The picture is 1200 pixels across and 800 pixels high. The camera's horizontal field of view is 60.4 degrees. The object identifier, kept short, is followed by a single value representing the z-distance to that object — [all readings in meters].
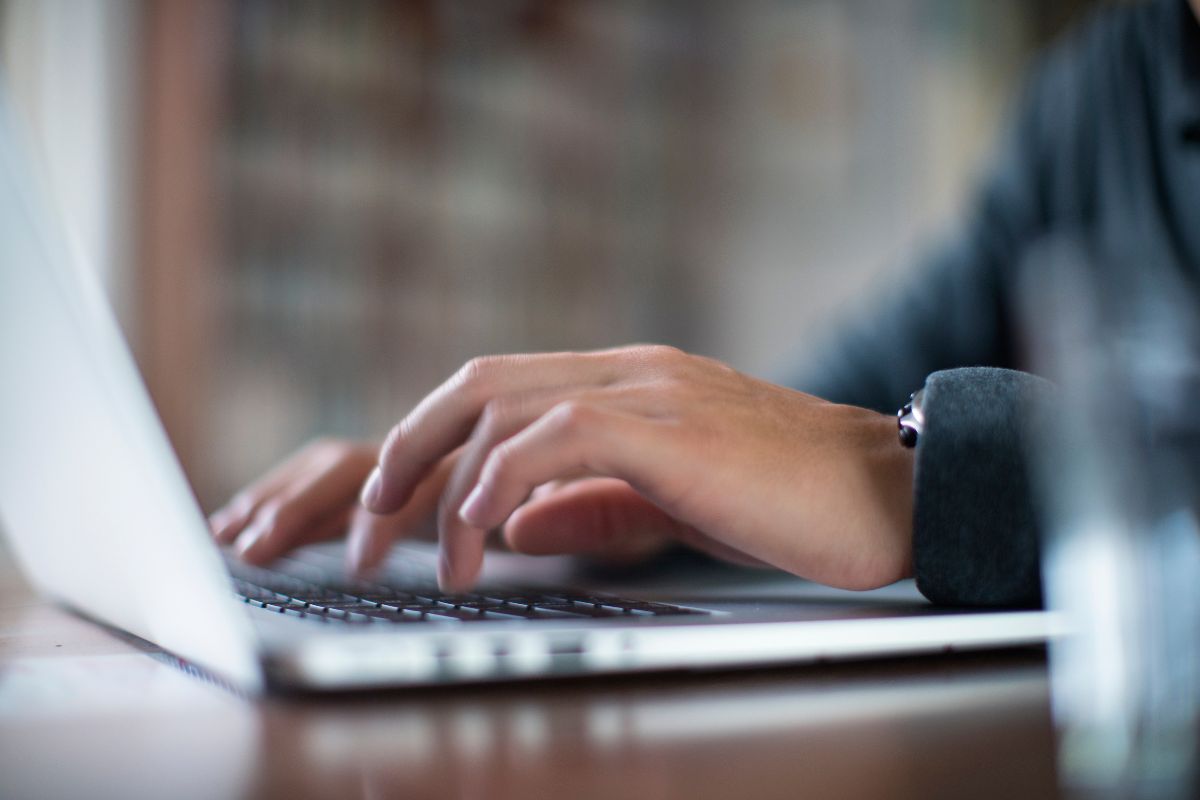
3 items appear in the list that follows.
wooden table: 0.23
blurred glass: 0.25
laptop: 0.32
